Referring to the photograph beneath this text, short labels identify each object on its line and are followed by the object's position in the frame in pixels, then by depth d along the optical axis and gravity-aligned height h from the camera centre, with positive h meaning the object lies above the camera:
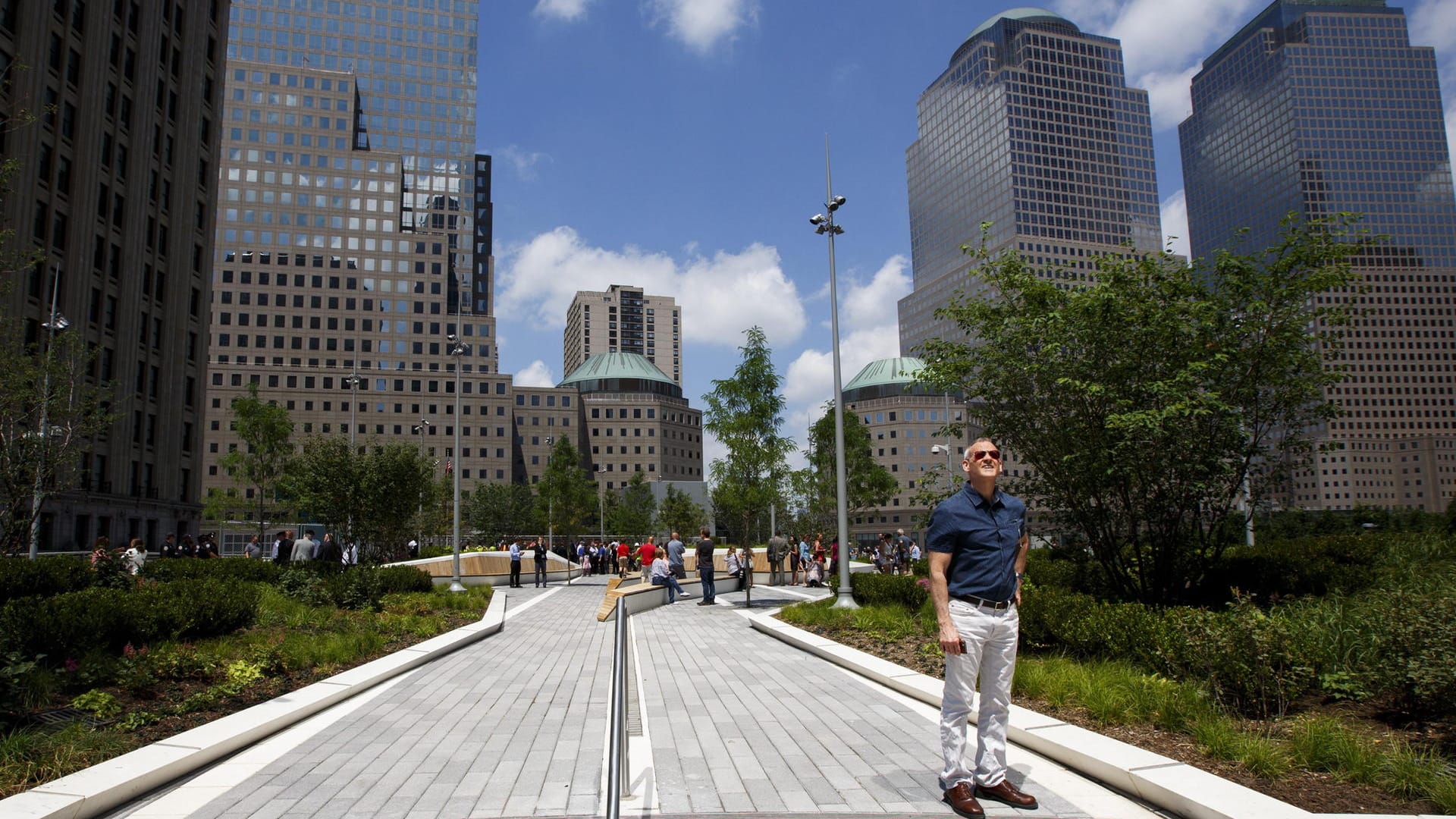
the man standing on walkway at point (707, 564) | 23.58 -1.00
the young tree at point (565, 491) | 62.19 +2.49
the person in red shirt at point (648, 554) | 29.48 -0.89
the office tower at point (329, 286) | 115.62 +30.98
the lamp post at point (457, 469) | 27.50 +1.96
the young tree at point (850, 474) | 48.25 +2.70
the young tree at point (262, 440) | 52.53 +5.39
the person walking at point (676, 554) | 29.30 -0.89
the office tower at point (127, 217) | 43.25 +16.89
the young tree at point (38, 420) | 14.84 +2.31
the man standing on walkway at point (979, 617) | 5.32 -0.56
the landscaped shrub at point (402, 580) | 18.86 -1.06
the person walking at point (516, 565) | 32.57 -1.25
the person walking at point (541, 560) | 33.72 -1.13
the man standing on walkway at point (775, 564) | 35.47 -1.54
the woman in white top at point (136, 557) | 19.88 -0.44
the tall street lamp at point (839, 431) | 18.19 +1.90
